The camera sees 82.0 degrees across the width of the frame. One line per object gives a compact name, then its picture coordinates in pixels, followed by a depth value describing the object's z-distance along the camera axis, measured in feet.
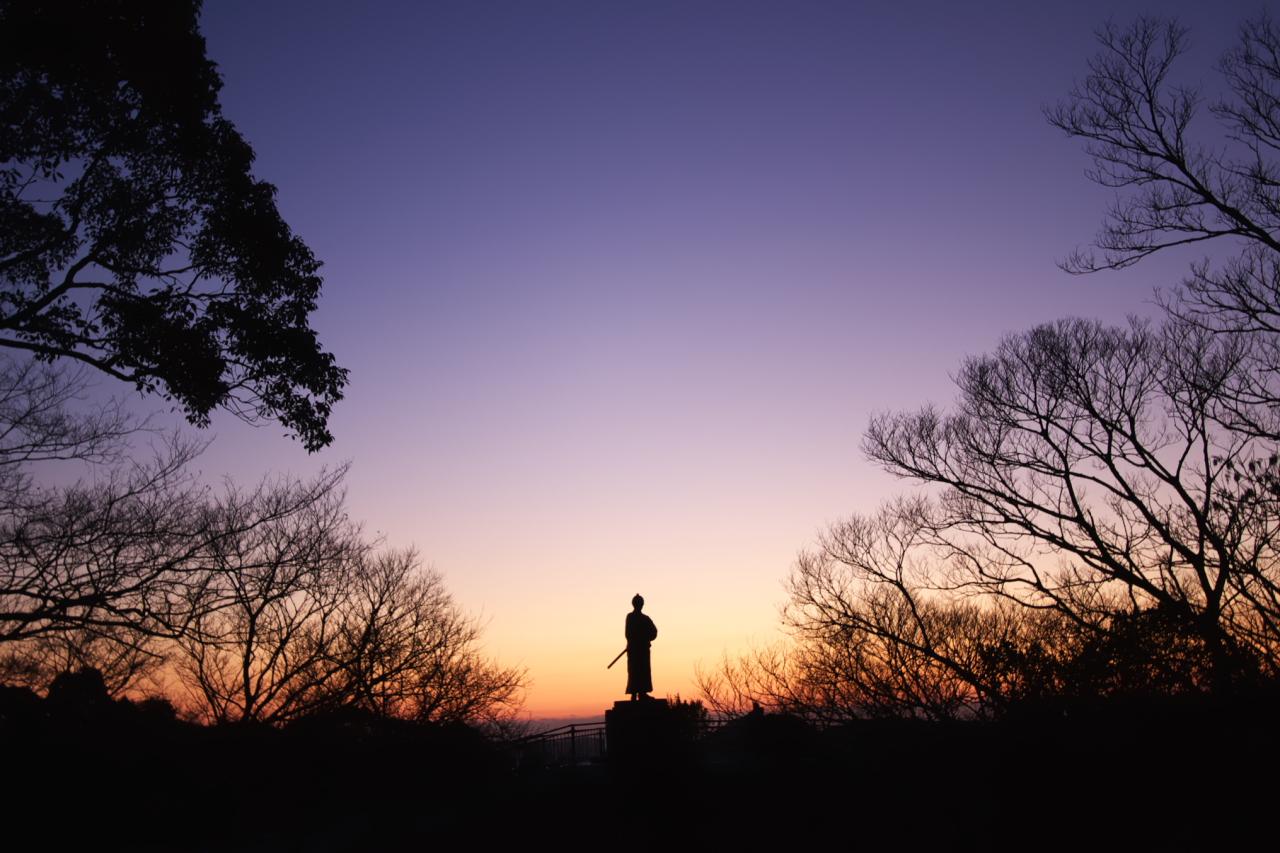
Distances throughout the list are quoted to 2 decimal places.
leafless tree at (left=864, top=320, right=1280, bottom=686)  38.52
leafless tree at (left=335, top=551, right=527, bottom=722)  80.23
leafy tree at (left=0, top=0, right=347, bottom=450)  29.86
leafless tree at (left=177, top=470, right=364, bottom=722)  68.18
